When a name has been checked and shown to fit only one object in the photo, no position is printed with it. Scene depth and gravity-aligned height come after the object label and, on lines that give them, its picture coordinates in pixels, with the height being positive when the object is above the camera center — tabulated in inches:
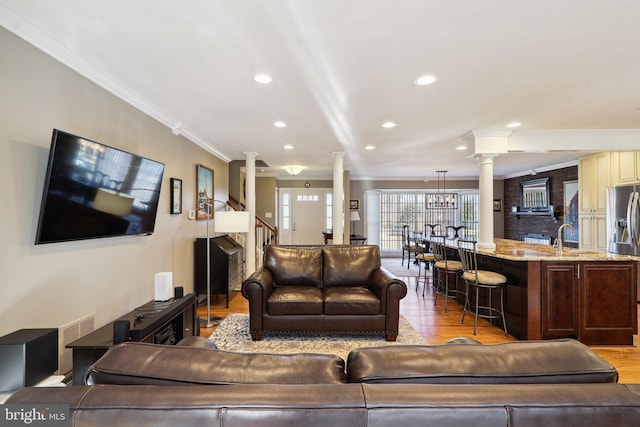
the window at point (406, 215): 374.9 +0.8
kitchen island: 129.1 -33.7
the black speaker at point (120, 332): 83.1 -30.2
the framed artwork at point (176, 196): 152.7 +10.1
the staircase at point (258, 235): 241.6 -15.8
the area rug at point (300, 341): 124.0 -51.7
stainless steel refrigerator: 175.5 -2.5
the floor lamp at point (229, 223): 152.6 -3.4
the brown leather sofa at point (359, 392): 29.3 -17.7
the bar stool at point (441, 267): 173.0 -28.1
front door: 346.6 +1.0
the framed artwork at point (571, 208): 252.1 +6.2
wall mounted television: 80.3 +7.4
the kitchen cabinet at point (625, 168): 182.5 +28.4
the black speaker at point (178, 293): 119.2 -28.8
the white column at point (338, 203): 220.7 +9.0
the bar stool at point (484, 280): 139.0 -28.2
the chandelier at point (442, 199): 340.5 +19.4
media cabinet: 80.7 -33.4
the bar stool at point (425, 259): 213.8 -29.2
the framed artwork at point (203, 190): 187.3 +16.0
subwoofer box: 60.2 -27.7
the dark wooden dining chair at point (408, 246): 266.8 -27.8
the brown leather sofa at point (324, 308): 130.0 -37.7
